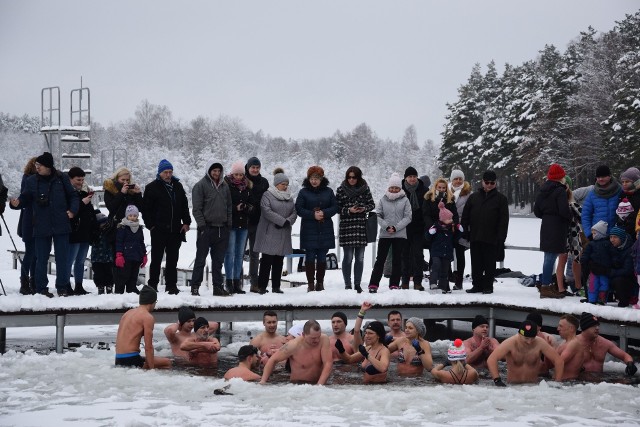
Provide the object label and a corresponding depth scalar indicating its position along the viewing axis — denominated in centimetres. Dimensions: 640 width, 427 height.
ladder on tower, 2334
